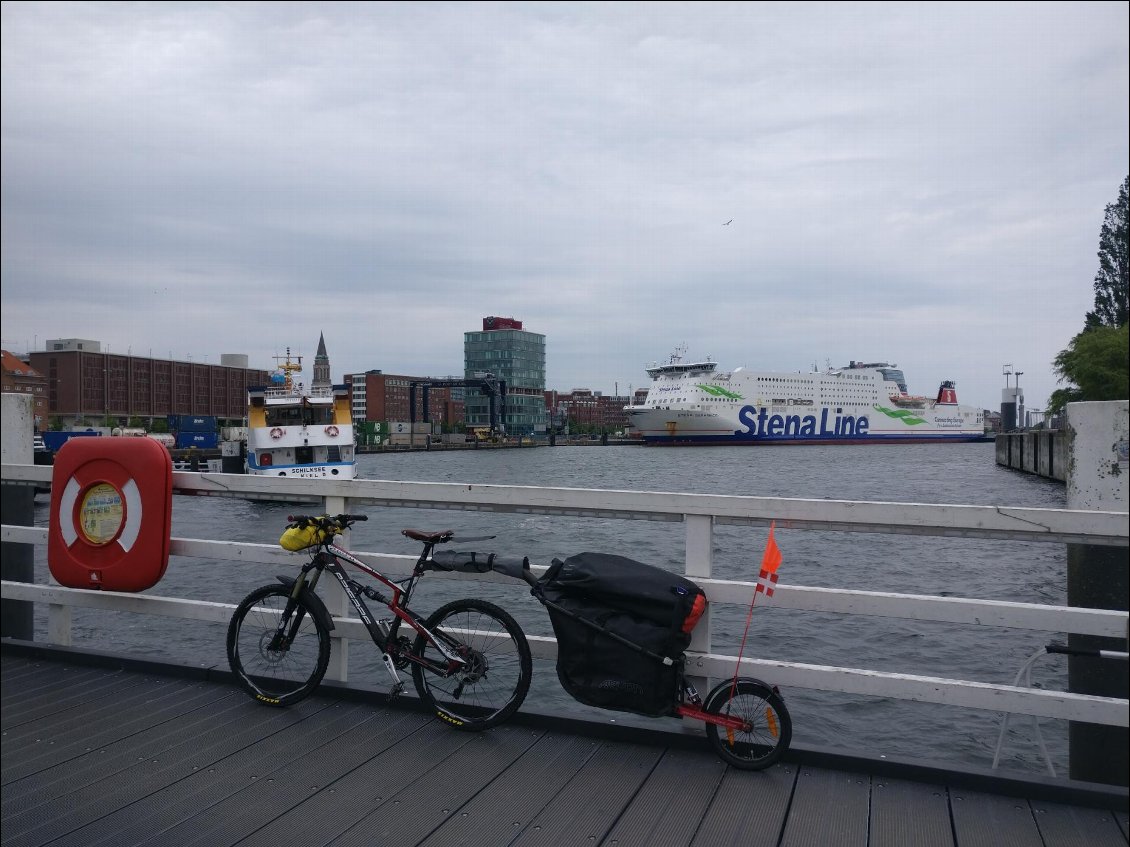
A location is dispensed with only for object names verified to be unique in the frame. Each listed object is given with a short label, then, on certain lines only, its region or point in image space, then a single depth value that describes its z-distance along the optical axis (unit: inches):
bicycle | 145.2
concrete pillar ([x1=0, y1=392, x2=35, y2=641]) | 201.3
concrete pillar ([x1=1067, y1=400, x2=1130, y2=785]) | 116.8
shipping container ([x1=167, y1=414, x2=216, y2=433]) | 2513.5
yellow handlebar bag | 153.9
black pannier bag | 128.8
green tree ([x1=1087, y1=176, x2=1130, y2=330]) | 2252.7
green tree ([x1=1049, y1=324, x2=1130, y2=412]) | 1790.1
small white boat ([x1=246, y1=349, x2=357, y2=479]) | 1212.5
